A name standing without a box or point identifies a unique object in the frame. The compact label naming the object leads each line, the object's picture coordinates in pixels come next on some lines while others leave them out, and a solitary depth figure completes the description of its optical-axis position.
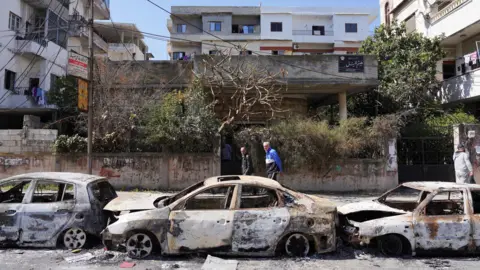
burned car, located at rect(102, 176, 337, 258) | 5.29
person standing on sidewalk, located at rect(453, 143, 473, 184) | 9.08
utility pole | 9.84
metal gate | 12.60
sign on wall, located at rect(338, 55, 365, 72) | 14.34
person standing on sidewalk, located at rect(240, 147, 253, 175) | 10.72
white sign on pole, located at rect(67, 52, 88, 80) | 9.02
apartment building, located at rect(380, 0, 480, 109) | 17.56
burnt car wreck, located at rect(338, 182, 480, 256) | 5.49
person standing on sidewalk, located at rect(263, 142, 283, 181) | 9.77
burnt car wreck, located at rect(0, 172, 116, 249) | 5.84
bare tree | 13.48
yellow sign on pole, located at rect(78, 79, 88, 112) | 9.72
